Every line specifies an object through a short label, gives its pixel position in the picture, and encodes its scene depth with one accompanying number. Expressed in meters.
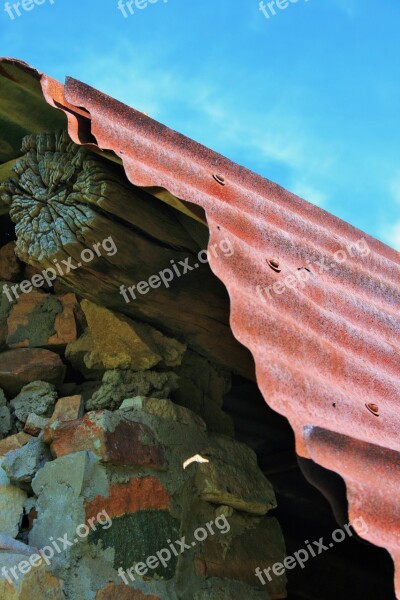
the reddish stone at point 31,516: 1.90
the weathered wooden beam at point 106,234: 1.80
